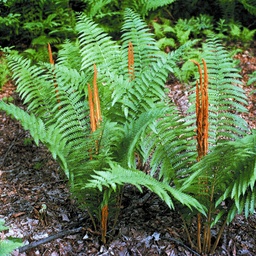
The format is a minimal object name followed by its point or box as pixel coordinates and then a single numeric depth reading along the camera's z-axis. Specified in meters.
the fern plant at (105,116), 2.22
